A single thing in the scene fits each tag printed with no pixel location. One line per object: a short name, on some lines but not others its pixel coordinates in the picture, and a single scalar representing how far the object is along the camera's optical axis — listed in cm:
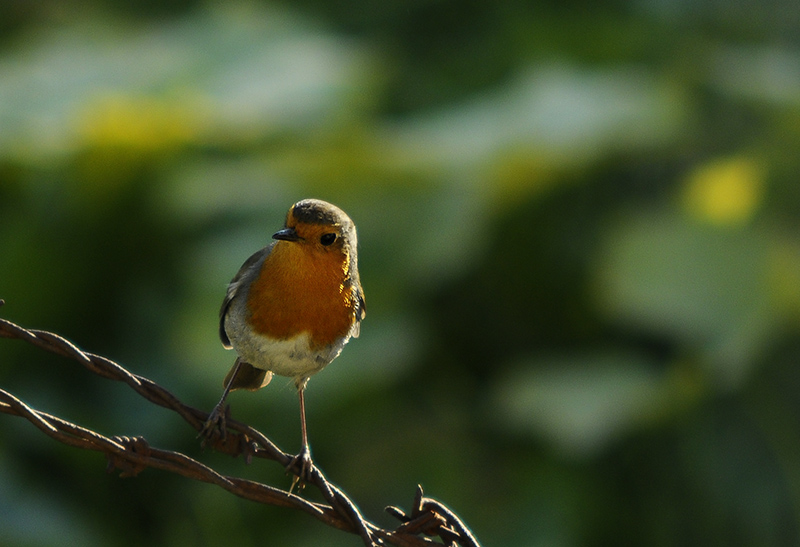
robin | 559
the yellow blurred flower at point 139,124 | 1313
